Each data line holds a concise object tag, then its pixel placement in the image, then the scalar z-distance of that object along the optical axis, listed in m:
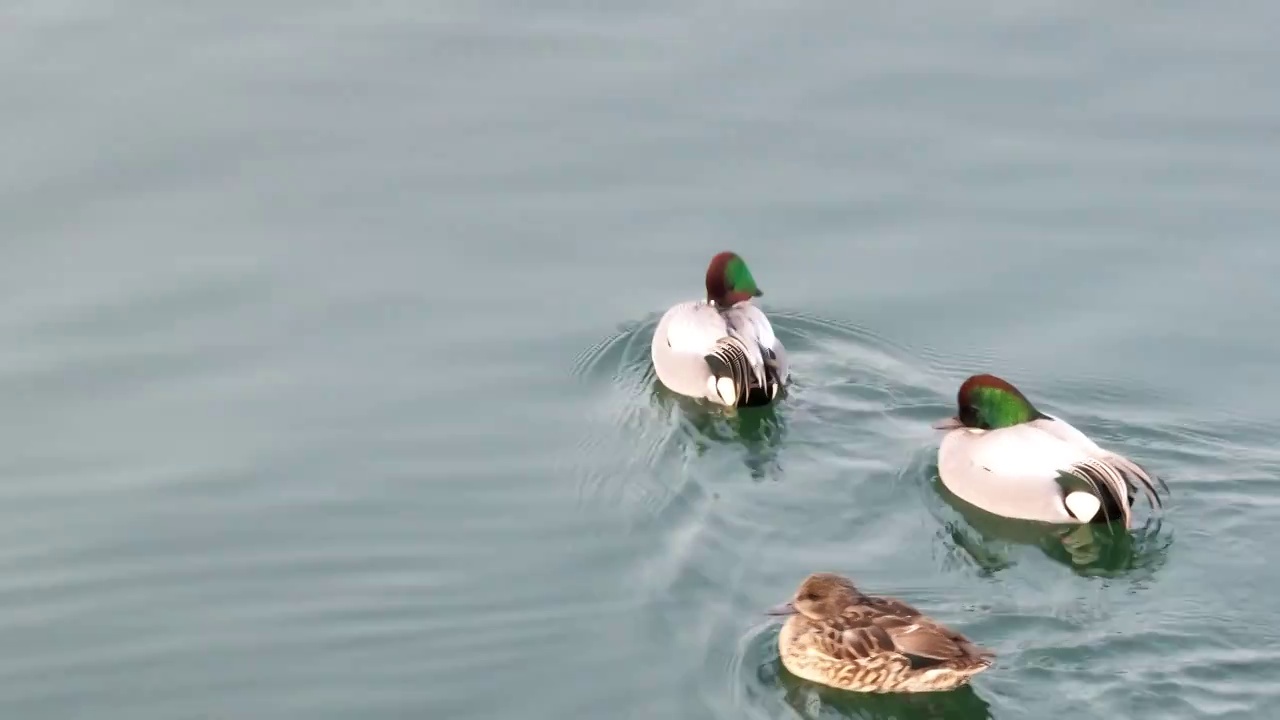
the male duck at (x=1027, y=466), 10.38
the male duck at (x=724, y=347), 11.75
